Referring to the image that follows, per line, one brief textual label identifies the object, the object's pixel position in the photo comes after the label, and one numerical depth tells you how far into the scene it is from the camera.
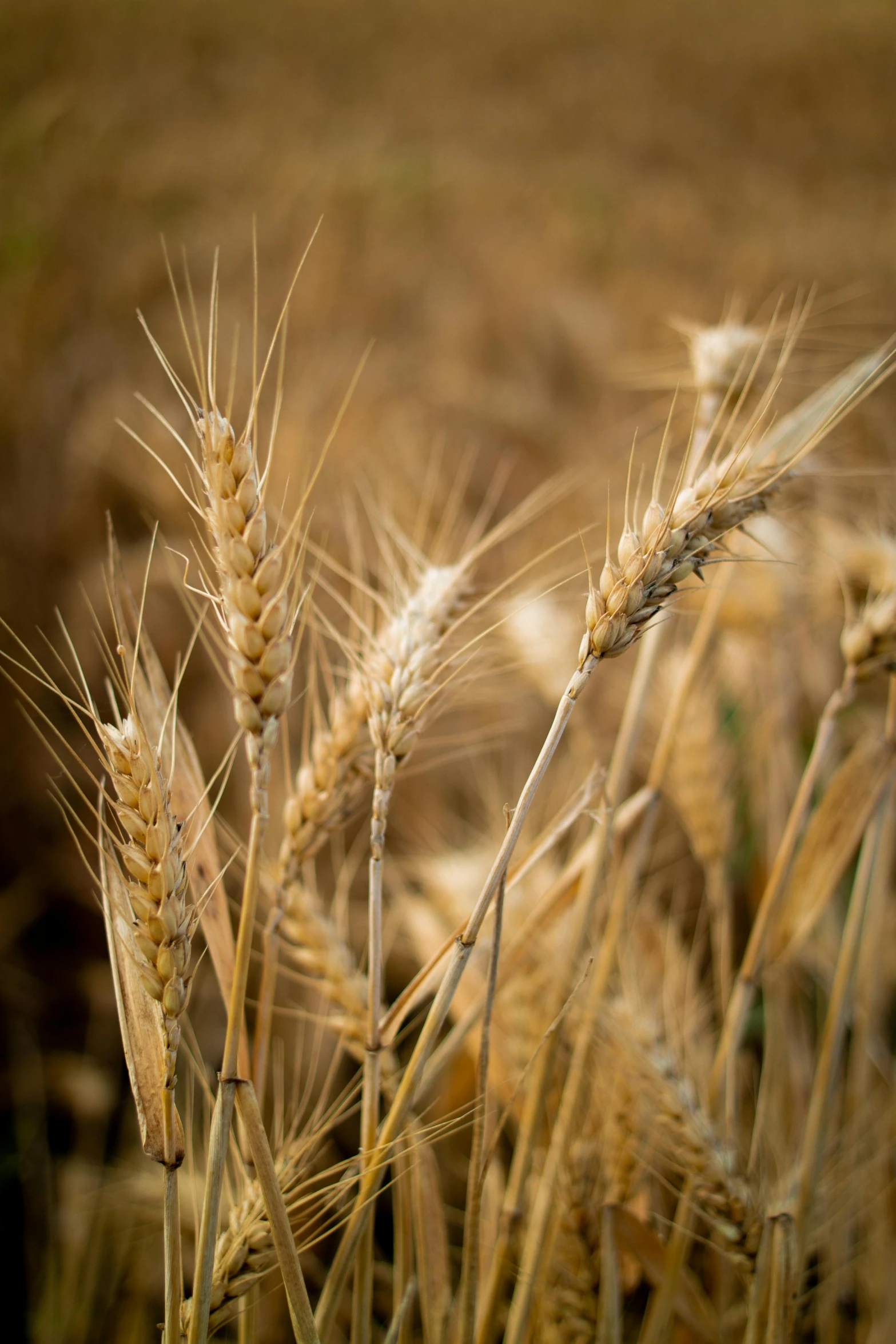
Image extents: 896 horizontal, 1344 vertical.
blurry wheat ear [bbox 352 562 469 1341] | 0.33
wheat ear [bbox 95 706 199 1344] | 0.31
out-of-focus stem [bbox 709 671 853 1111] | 0.49
